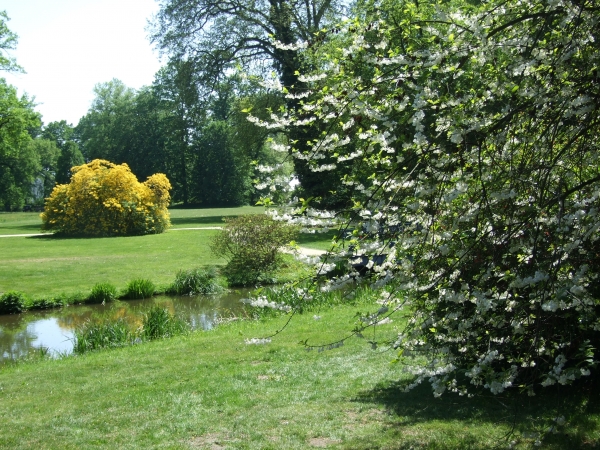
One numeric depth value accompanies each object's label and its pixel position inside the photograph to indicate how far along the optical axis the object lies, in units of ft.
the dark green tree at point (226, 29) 98.63
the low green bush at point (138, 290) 55.01
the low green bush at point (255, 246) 60.90
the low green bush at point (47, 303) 51.47
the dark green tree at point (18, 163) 127.48
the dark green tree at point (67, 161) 192.65
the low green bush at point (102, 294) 53.26
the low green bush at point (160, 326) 39.75
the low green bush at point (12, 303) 49.88
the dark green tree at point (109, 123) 204.54
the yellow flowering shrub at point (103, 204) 94.53
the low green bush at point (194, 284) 57.41
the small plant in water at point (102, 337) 37.06
